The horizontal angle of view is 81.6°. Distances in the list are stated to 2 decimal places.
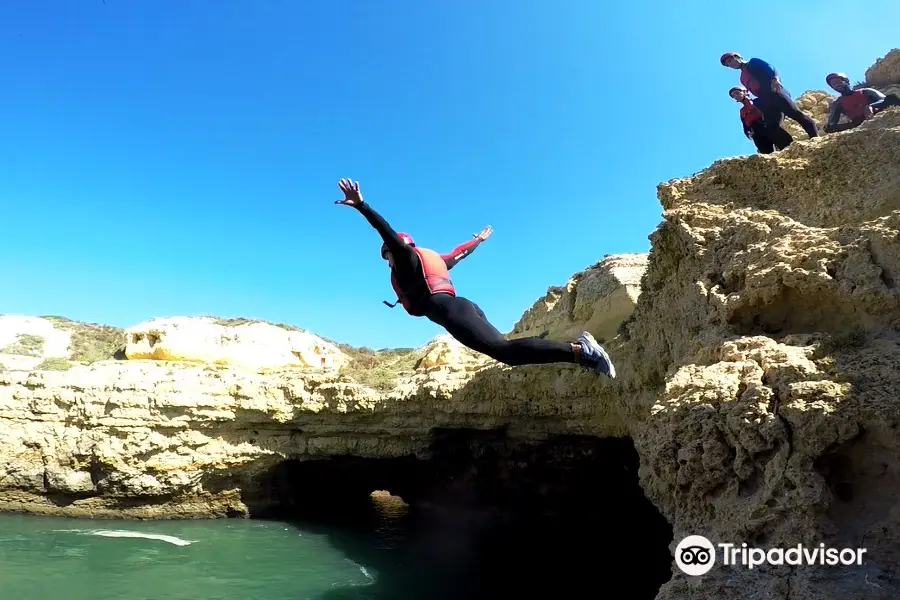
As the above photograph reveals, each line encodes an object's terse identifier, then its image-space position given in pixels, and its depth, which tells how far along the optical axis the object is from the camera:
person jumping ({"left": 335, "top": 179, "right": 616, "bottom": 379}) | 4.43
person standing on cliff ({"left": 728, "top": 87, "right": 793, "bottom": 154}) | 6.84
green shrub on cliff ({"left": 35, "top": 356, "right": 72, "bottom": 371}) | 13.62
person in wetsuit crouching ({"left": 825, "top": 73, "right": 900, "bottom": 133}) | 7.42
